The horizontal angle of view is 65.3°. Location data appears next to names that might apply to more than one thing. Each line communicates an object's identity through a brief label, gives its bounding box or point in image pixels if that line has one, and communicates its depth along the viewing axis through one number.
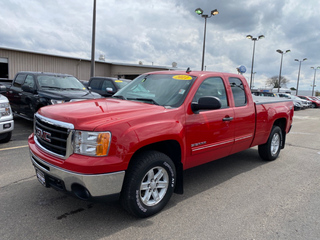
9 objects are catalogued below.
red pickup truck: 2.56
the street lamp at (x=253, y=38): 24.63
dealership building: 21.23
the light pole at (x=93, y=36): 13.55
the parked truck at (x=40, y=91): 7.28
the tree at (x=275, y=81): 91.38
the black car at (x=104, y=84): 10.78
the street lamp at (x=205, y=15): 17.83
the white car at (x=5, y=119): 5.76
